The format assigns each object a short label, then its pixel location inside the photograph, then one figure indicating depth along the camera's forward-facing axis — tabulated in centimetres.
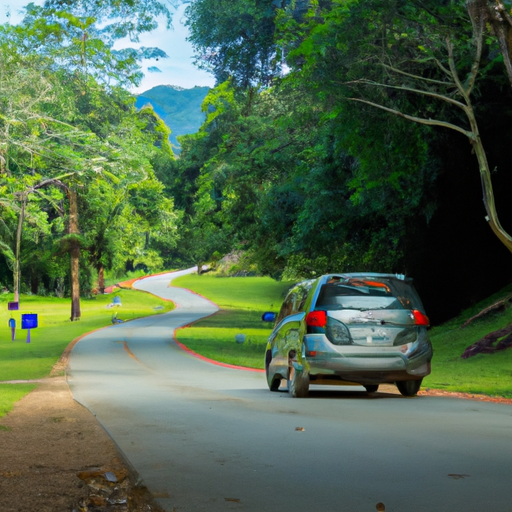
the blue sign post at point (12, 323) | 3828
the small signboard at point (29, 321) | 3525
